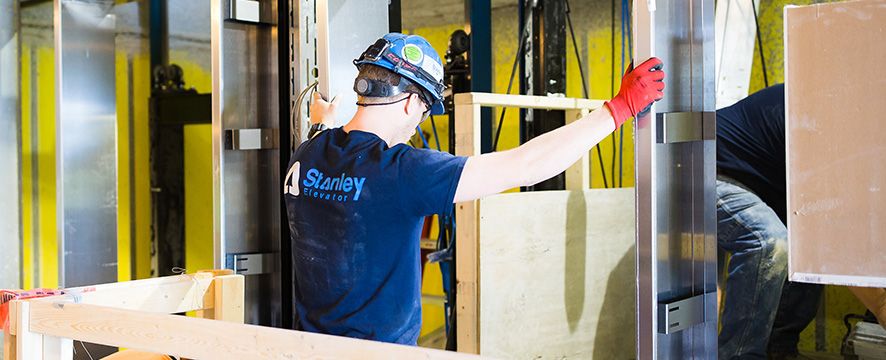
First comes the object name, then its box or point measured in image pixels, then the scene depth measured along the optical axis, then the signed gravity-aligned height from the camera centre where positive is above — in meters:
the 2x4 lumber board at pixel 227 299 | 2.20 -0.33
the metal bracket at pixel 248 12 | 2.73 +0.50
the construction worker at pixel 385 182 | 1.76 -0.03
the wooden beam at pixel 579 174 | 3.54 -0.04
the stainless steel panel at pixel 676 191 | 1.88 -0.06
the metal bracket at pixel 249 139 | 2.74 +0.10
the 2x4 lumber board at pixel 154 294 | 2.01 -0.30
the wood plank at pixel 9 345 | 1.86 -0.37
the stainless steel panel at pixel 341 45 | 2.54 +0.37
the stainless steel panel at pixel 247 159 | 2.74 +0.03
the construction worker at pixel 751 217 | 3.59 -0.24
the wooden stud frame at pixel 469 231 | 2.96 -0.23
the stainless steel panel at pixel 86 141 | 3.60 +0.13
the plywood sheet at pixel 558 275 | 3.07 -0.42
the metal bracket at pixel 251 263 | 2.77 -0.30
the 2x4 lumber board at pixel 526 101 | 2.93 +0.23
